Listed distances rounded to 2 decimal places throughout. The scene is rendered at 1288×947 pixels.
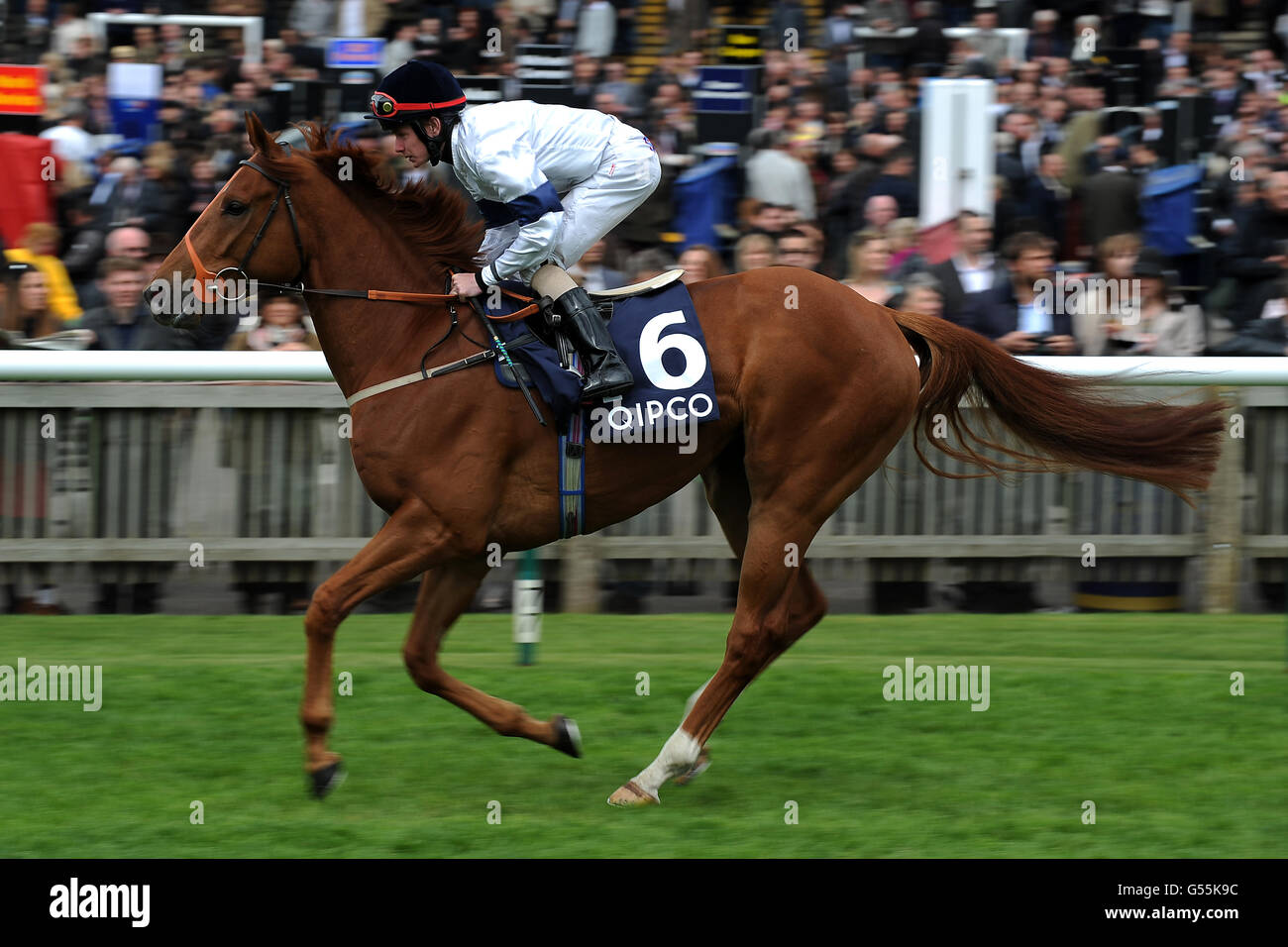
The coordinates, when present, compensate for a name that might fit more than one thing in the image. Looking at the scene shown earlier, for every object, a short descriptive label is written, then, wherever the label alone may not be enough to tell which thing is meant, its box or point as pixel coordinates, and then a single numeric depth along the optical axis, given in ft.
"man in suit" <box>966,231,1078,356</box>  25.76
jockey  15.67
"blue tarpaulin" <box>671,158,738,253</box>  32.04
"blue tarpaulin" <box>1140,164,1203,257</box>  31.63
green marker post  20.94
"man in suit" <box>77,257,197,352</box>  25.34
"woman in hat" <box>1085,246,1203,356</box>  25.88
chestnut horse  15.89
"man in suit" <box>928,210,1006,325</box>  26.27
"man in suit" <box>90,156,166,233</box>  29.94
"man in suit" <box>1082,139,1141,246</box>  31.09
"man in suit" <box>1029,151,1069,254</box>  31.76
